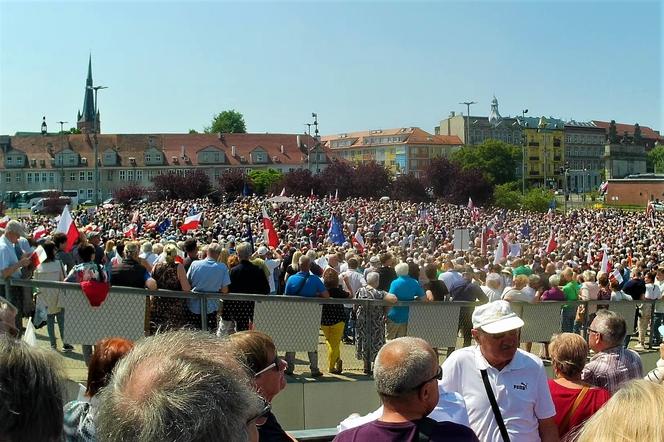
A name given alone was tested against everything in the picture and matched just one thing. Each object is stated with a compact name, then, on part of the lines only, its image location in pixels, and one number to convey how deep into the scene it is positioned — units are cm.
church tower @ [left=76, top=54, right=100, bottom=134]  14012
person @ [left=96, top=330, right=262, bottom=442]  188
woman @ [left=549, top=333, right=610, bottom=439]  458
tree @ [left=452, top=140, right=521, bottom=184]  13025
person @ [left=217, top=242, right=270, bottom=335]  981
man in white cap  442
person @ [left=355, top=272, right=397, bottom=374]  914
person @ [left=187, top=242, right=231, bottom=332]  926
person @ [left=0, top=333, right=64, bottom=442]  205
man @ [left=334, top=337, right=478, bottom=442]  334
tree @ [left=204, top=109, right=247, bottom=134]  14412
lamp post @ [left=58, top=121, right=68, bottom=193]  10568
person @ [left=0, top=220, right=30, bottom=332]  794
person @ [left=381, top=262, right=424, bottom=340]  940
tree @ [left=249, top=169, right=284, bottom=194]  9938
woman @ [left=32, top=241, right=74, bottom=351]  784
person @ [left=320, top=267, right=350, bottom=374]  915
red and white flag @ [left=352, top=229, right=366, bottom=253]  2273
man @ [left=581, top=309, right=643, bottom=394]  521
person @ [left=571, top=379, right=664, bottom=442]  201
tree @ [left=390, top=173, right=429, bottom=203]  9050
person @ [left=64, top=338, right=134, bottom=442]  365
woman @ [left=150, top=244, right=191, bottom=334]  804
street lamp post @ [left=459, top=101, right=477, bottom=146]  16238
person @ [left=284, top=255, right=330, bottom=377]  977
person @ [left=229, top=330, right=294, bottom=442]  365
